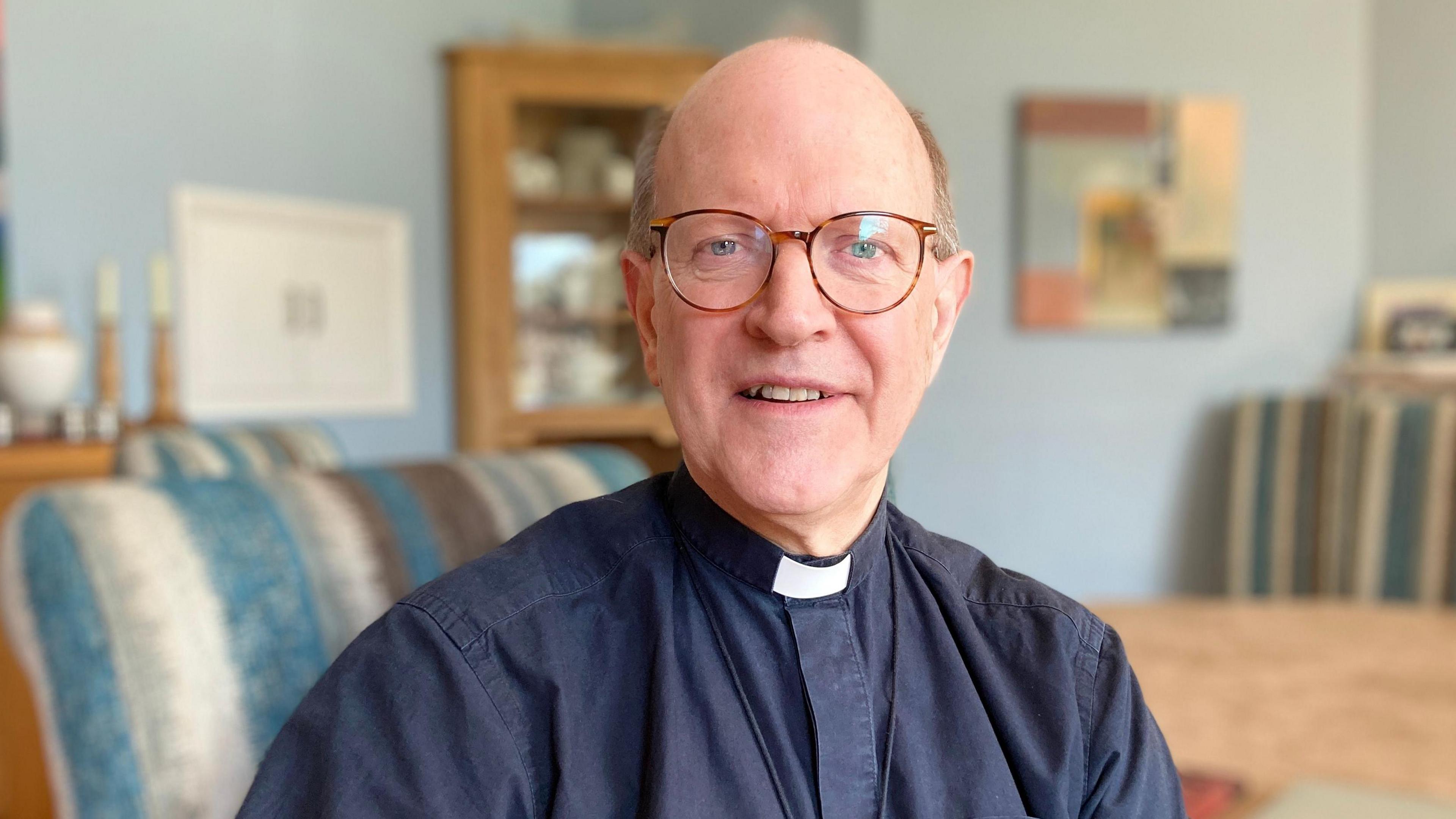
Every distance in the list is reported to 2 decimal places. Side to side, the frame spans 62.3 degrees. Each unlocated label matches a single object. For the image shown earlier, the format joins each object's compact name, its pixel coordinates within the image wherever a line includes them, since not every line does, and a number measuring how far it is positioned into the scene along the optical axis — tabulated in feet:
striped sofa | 2.74
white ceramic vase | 8.23
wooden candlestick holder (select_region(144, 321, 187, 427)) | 9.30
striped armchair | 8.36
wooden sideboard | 4.57
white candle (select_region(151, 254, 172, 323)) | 9.23
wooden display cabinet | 11.87
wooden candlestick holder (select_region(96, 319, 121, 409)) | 9.03
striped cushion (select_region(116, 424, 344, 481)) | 4.55
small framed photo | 10.75
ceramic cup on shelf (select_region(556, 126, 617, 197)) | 12.17
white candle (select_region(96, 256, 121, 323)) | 8.99
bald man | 1.98
